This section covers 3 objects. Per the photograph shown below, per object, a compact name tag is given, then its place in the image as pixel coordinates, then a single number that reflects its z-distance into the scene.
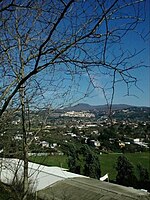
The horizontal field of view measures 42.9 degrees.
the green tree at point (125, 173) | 19.07
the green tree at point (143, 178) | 18.32
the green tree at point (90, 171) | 11.08
